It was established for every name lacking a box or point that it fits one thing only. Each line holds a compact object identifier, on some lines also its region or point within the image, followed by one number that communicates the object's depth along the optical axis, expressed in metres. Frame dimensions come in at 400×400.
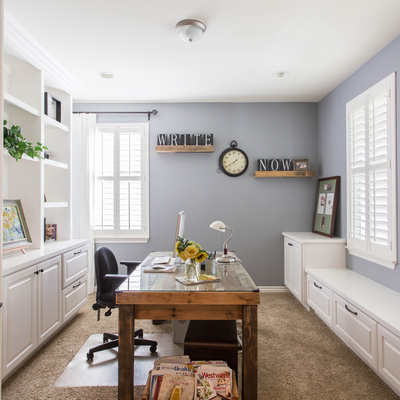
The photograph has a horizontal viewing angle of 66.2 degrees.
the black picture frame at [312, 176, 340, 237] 3.77
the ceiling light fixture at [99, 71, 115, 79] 3.42
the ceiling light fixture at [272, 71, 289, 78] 3.42
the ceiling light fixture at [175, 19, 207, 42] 2.42
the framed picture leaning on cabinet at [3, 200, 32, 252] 2.63
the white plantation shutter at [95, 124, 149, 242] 4.39
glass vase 2.15
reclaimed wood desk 1.92
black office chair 2.60
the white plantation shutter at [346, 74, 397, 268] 2.69
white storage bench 2.04
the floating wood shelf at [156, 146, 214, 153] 4.19
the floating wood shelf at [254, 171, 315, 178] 4.21
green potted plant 2.49
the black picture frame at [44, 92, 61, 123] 3.22
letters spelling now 4.29
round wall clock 4.36
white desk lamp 2.79
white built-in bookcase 2.83
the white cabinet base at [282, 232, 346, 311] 3.59
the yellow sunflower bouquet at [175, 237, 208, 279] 2.08
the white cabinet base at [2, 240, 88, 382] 2.18
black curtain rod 4.36
